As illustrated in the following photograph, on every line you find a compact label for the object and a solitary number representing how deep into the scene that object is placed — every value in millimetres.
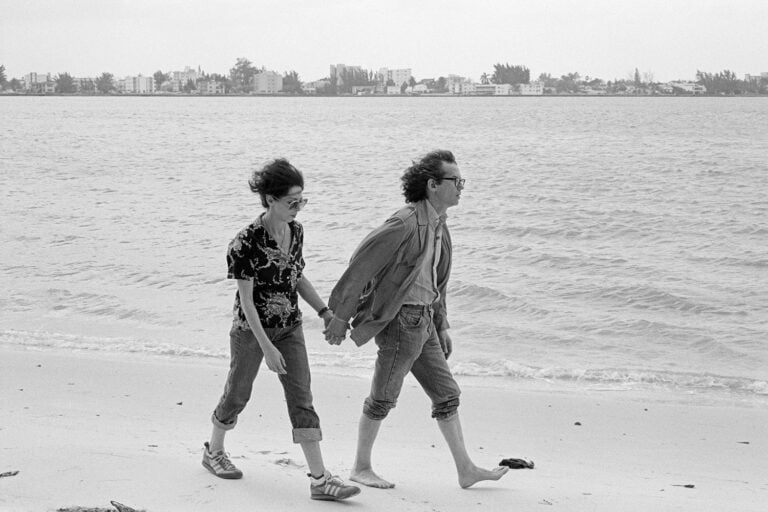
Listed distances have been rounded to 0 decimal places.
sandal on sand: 5117
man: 4438
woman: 4246
